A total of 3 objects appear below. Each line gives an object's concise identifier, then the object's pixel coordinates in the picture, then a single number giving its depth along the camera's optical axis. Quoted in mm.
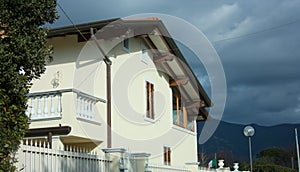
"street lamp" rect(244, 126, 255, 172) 20203
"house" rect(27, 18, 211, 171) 13492
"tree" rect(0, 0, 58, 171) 6016
